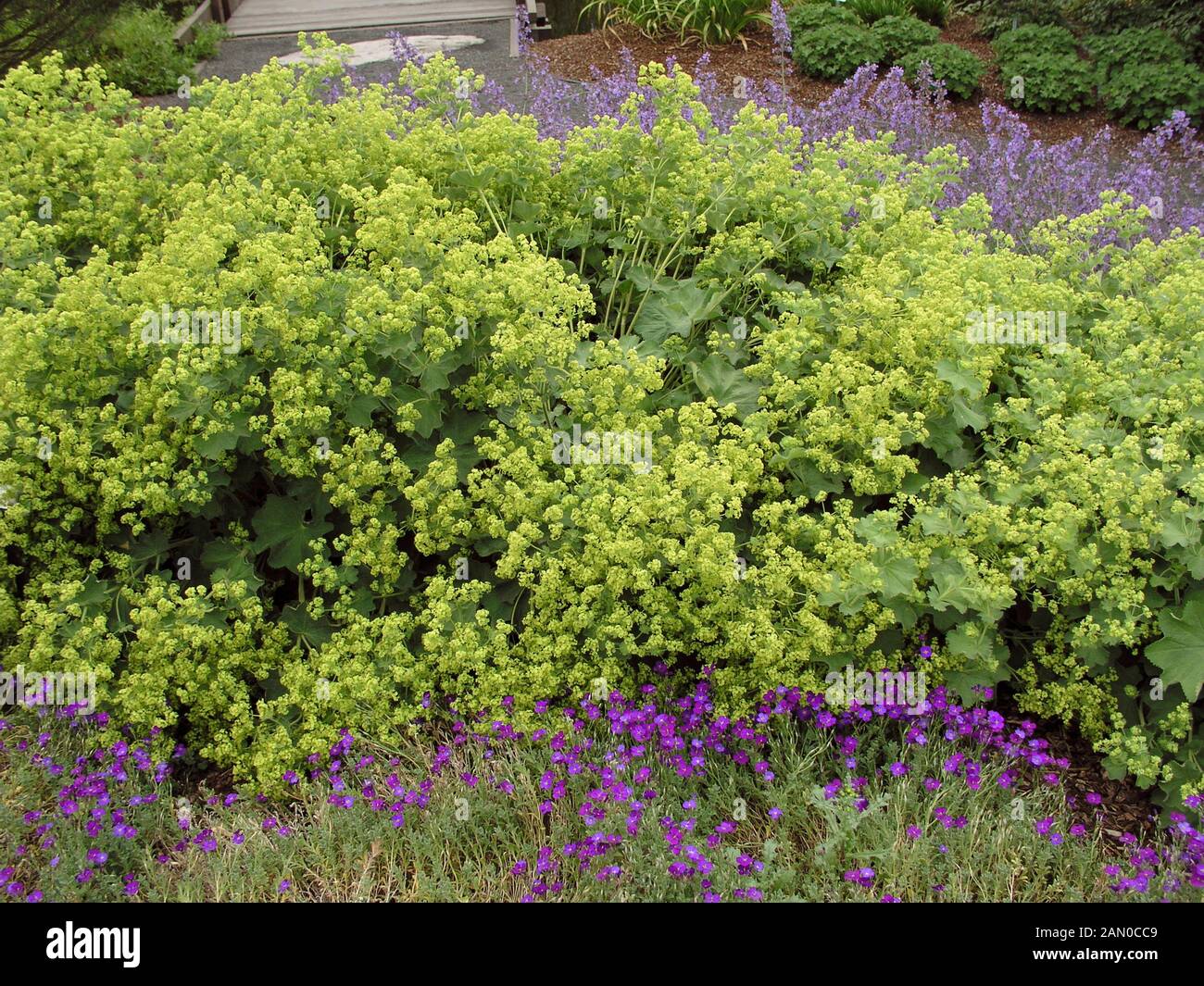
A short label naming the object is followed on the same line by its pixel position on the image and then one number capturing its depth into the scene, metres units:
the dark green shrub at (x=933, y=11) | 13.18
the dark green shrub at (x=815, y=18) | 12.27
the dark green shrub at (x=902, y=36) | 11.70
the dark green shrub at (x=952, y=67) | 11.17
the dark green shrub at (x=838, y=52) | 11.52
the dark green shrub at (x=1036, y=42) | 11.56
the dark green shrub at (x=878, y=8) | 12.53
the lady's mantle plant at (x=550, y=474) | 3.63
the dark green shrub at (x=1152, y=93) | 10.25
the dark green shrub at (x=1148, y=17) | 10.77
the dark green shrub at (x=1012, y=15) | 12.34
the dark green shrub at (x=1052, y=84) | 10.96
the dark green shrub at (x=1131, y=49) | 10.70
